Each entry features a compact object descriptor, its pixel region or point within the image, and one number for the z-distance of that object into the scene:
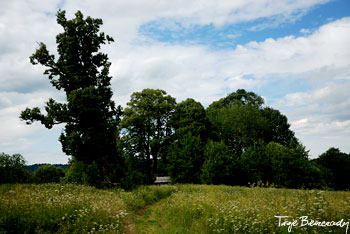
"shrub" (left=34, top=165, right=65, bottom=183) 64.62
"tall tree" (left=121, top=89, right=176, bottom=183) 42.34
